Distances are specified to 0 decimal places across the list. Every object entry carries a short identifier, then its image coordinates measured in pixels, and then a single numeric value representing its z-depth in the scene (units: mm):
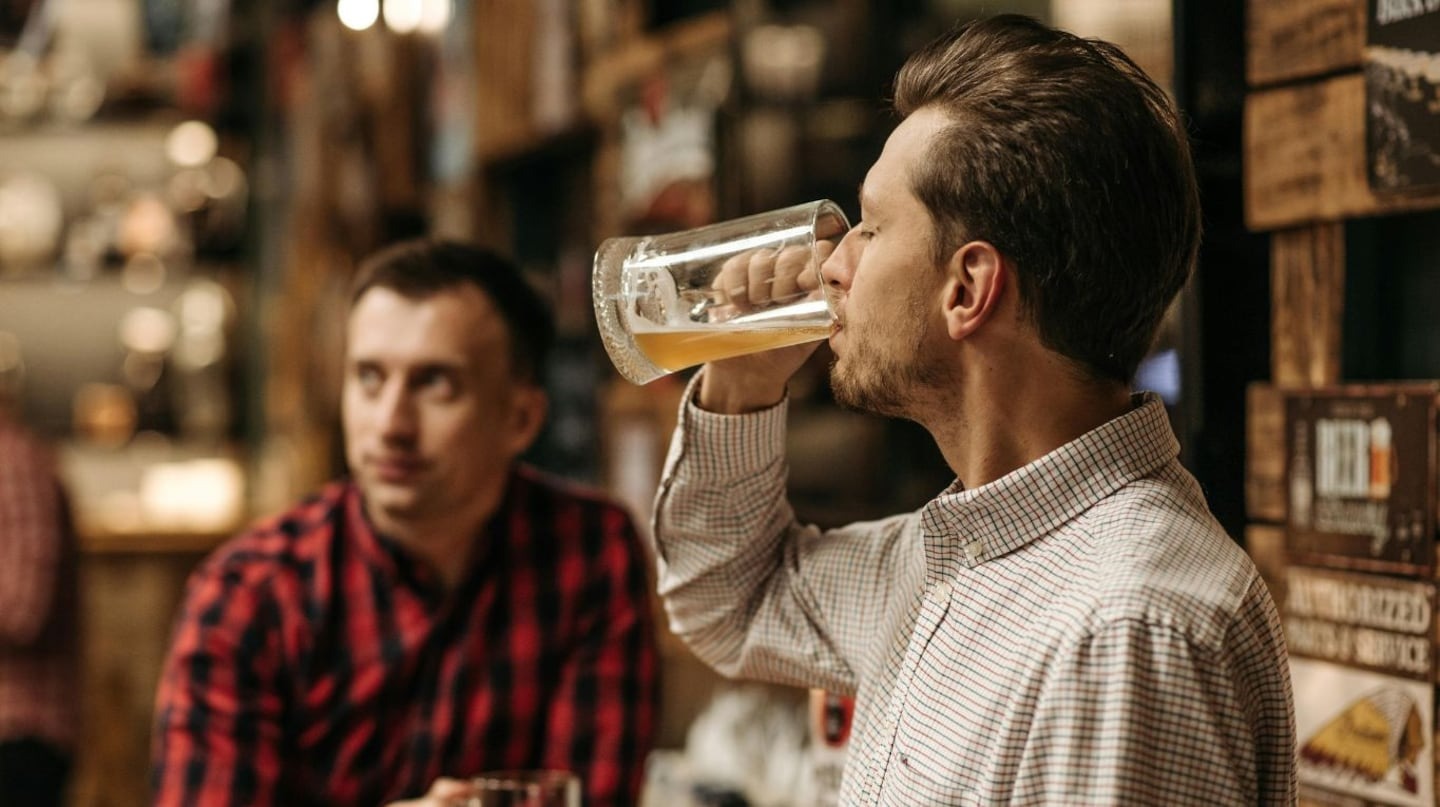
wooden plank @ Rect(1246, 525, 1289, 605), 1626
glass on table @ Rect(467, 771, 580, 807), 1638
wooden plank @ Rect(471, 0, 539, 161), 4375
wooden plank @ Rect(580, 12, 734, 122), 3236
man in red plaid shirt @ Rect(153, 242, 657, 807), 2066
